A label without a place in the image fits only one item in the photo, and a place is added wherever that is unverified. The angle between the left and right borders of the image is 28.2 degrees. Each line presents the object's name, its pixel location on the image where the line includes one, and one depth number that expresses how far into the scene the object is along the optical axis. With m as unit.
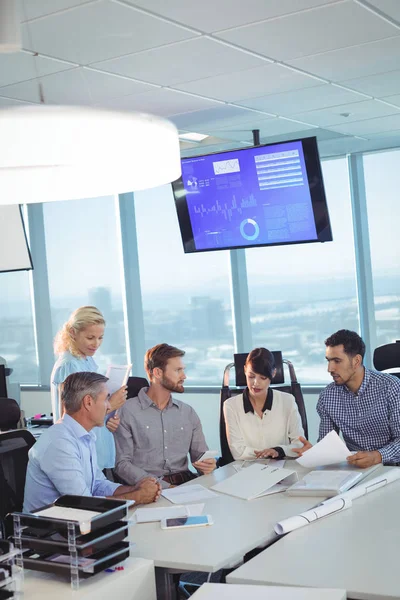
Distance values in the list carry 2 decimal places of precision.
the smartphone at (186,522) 3.15
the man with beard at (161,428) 4.34
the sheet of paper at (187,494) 3.61
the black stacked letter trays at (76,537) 2.51
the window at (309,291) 7.41
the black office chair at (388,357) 5.61
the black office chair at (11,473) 3.85
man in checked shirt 4.29
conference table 2.79
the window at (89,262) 8.38
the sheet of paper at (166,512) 3.28
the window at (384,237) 7.20
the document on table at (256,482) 3.67
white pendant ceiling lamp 2.06
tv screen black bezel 5.16
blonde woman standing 4.68
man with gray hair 3.34
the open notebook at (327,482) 3.56
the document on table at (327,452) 3.87
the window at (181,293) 7.98
